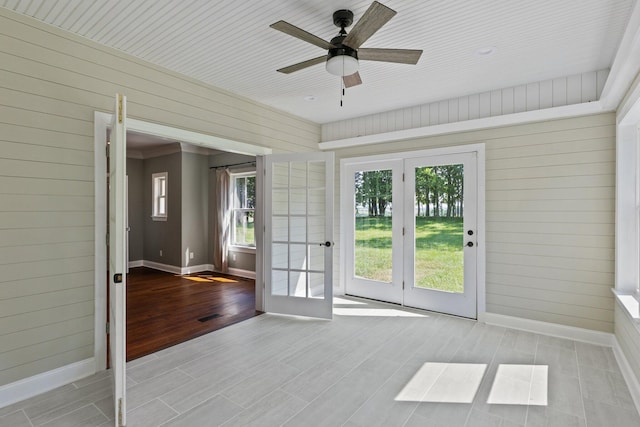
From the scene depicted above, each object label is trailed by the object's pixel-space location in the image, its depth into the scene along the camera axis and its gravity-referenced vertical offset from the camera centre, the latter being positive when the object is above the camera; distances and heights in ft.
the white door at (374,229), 15.08 -0.87
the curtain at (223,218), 22.56 -0.50
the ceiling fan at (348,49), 6.75 +3.69
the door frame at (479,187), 12.76 +0.90
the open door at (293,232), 13.65 -0.90
